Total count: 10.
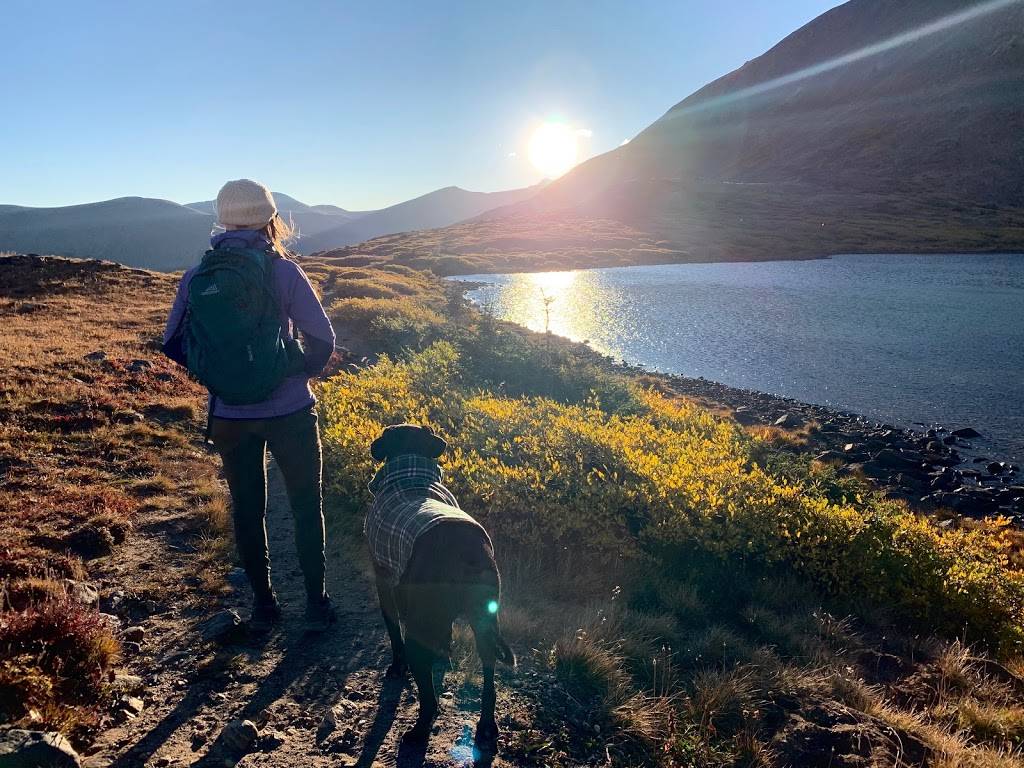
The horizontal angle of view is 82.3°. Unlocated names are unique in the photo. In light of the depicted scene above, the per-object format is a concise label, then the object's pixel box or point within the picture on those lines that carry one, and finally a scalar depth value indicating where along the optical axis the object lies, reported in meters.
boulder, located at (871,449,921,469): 13.15
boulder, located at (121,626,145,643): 4.29
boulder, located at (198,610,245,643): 4.34
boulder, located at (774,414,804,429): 15.72
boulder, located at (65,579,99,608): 4.38
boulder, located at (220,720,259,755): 3.38
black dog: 3.38
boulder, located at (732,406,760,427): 16.13
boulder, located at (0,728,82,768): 2.73
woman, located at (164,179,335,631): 3.64
